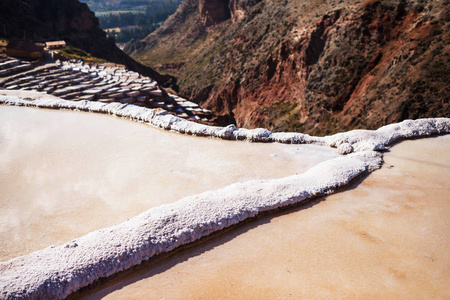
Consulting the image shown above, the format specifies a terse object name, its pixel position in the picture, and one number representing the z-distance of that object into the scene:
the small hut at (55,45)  30.14
